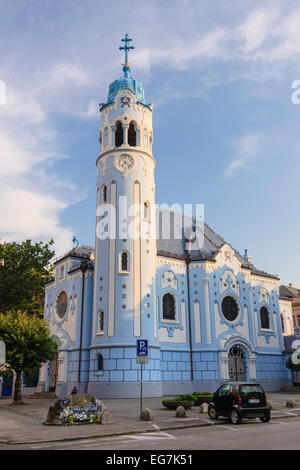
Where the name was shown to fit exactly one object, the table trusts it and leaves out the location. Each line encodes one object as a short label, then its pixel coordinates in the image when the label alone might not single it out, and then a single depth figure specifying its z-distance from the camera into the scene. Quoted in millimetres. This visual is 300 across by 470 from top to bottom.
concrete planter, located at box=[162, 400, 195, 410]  21439
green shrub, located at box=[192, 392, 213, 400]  23202
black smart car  16000
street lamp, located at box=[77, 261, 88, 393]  34503
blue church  31841
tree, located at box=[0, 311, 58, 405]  27172
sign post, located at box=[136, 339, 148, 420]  18141
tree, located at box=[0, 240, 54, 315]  43344
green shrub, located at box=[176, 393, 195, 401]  22234
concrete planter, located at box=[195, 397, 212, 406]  22719
